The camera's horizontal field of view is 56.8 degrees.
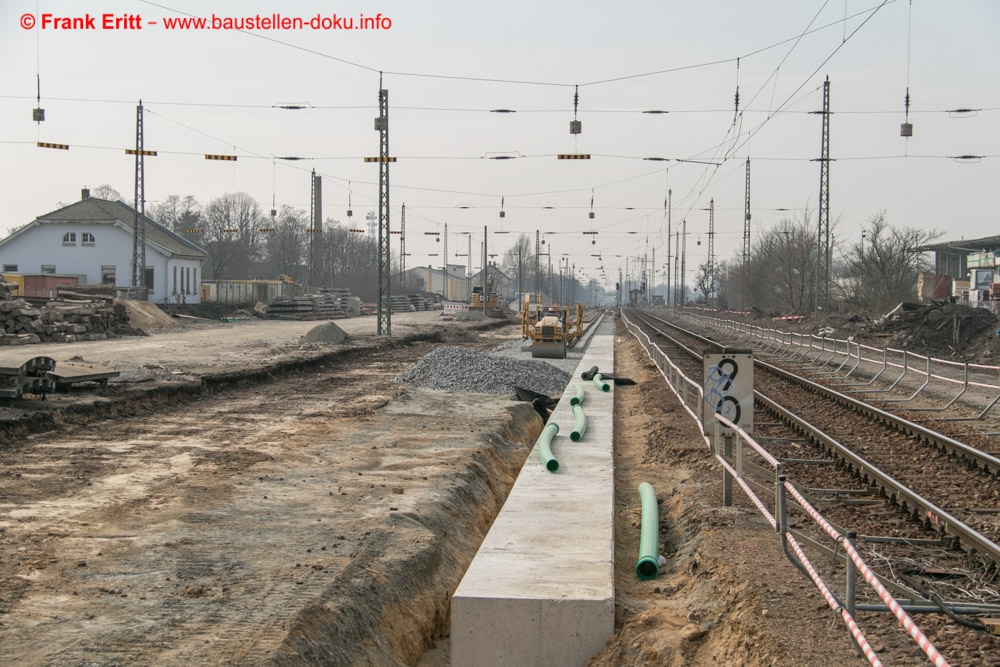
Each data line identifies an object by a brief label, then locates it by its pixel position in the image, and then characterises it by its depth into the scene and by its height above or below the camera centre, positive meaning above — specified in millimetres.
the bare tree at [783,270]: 64750 +2714
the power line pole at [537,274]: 88462 +2675
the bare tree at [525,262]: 158000 +6965
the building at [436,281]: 142350 +2987
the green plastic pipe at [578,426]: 15109 -2142
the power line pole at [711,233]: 87506 +6909
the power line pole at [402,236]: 79538 +5431
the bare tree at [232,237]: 99250 +6987
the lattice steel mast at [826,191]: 37188 +4733
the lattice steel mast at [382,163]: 35938 +5374
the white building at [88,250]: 59562 +2902
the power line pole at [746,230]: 64012 +5439
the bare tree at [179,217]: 104250 +9401
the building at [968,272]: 51312 +2481
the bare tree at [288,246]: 111688 +6398
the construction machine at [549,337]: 34250 -1339
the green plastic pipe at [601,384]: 23062 -2078
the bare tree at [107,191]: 116600 +13225
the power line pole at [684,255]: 89162 +4940
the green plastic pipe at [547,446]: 12591 -2168
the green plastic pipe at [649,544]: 8602 -2316
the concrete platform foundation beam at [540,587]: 7082 -2327
